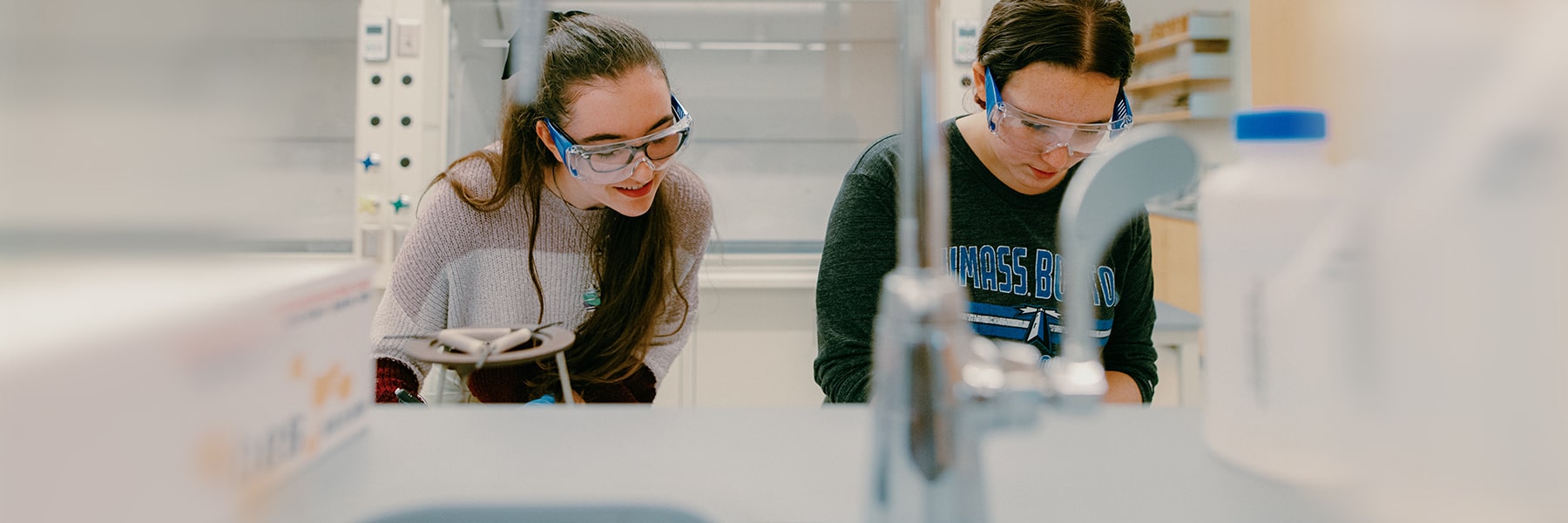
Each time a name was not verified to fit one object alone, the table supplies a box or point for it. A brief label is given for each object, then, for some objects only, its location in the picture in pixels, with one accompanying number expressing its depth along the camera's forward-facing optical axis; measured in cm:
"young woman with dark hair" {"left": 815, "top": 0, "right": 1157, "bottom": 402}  118
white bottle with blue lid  51
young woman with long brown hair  138
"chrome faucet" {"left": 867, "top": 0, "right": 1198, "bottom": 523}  41
